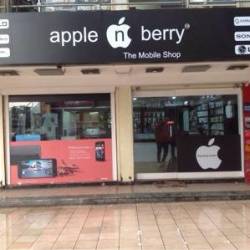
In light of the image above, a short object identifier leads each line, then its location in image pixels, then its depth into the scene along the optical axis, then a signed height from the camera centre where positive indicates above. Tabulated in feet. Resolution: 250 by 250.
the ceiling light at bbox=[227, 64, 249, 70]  25.36 +3.87
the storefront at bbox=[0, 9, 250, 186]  27.86 -0.02
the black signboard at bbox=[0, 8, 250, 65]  22.96 +5.55
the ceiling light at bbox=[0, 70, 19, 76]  25.29 +3.88
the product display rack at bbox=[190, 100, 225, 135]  28.91 +0.39
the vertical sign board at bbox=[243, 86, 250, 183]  28.40 -0.50
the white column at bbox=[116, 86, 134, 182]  28.34 -0.69
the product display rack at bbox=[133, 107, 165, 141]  28.70 +0.29
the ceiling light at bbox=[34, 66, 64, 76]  24.88 +3.87
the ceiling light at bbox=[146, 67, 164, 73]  25.41 +3.83
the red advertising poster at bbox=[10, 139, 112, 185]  28.42 -2.80
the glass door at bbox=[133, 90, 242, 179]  28.73 -0.88
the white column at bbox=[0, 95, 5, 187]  28.22 -1.95
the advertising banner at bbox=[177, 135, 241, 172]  28.71 -2.41
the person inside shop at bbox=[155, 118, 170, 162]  28.91 -1.10
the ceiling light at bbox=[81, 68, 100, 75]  25.37 +3.86
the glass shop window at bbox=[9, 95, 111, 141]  28.54 +0.61
